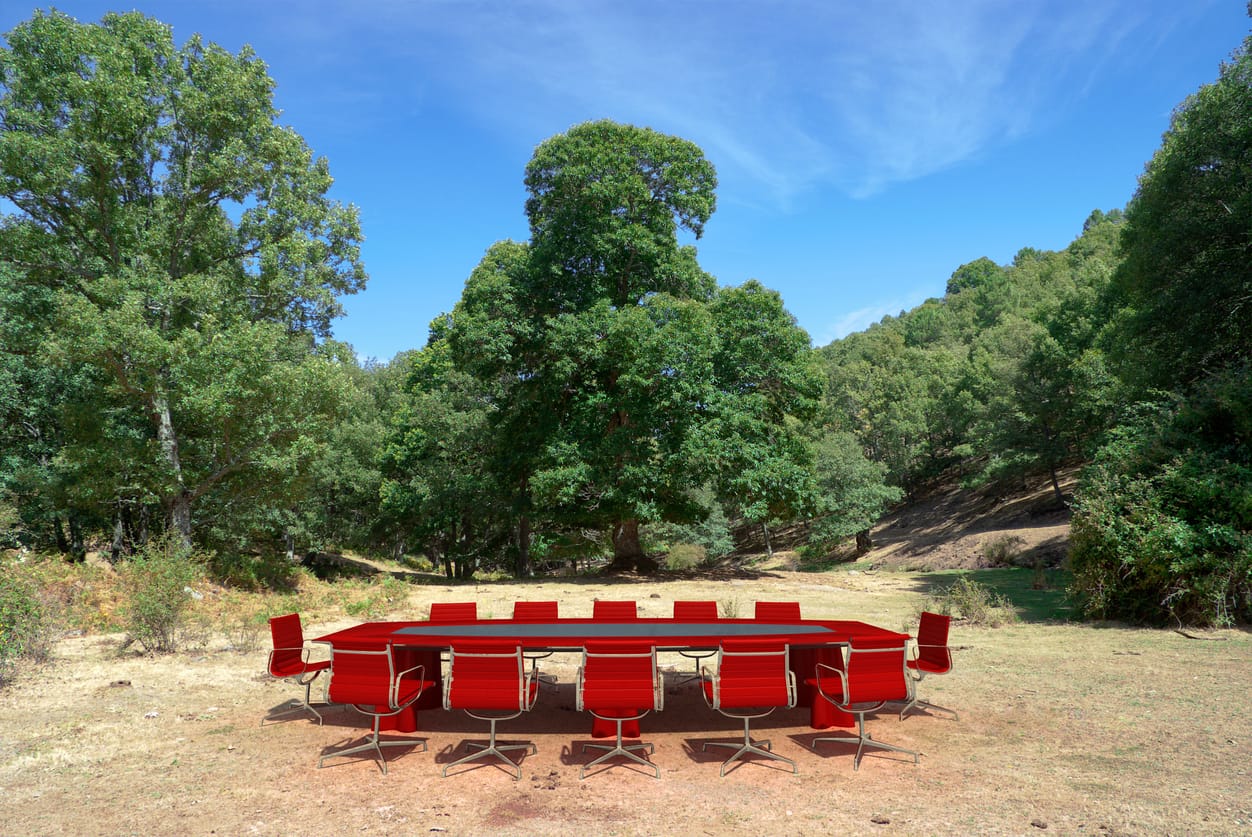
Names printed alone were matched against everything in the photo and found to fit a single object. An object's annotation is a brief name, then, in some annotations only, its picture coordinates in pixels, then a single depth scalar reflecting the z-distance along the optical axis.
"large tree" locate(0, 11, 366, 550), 15.91
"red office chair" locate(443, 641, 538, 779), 5.75
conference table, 6.23
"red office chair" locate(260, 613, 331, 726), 7.20
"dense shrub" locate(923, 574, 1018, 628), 12.75
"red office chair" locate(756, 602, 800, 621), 8.60
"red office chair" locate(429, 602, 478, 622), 8.76
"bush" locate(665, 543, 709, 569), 35.31
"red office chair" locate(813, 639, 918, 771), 5.90
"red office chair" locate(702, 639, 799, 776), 5.77
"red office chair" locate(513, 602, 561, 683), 8.75
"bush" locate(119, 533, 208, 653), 10.13
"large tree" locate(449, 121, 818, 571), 21.86
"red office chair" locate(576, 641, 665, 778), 5.76
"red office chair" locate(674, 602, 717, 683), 8.84
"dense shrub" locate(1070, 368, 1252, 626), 11.22
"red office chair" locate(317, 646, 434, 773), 5.95
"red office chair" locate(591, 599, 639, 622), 8.63
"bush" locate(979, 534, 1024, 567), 29.66
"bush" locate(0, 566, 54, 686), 8.84
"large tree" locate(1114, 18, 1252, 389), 18.06
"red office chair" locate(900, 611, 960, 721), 7.13
